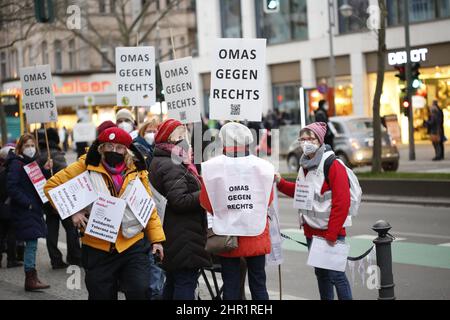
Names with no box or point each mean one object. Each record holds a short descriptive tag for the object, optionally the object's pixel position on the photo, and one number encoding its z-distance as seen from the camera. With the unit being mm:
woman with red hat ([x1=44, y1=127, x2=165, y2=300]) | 6883
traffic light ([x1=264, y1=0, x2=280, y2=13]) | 17997
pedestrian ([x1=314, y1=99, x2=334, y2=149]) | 22986
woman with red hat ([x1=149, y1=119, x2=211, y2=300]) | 7230
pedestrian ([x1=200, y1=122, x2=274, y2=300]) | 6961
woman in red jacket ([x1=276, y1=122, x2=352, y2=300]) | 7715
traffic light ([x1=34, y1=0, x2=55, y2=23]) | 15633
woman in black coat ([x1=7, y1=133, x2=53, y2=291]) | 10273
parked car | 24734
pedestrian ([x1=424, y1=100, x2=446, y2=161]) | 28281
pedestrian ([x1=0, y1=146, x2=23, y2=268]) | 11961
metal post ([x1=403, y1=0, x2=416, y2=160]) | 28047
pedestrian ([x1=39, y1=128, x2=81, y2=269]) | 11781
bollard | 7879
